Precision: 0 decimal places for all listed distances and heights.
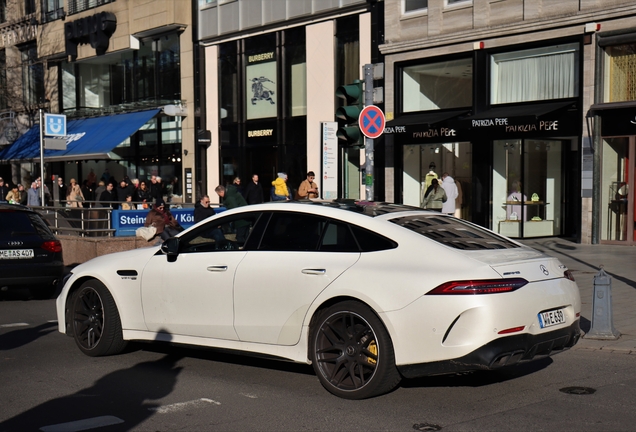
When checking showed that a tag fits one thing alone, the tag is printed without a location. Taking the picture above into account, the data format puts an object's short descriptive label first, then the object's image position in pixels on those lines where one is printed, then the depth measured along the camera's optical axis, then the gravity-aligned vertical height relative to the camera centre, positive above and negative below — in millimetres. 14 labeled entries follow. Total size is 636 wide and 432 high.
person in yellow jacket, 21562 -752
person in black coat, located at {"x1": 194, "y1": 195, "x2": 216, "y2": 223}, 16969 -985
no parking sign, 12031 +571
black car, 12711 -1370
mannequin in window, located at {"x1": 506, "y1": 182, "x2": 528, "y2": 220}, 21562 -1083
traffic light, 11984 +661
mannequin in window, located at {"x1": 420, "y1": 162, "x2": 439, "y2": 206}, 23297 -493
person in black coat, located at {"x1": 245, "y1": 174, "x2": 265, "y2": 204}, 23281 -888
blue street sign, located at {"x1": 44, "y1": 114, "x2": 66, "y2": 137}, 22216 +1055
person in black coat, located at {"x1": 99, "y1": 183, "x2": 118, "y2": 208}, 24922 -990
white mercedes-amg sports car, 5945 -1052
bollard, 8820 -1648
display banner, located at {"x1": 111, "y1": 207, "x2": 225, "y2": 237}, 18859 -1331
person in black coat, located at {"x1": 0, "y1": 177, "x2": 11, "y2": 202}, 28438 -986
